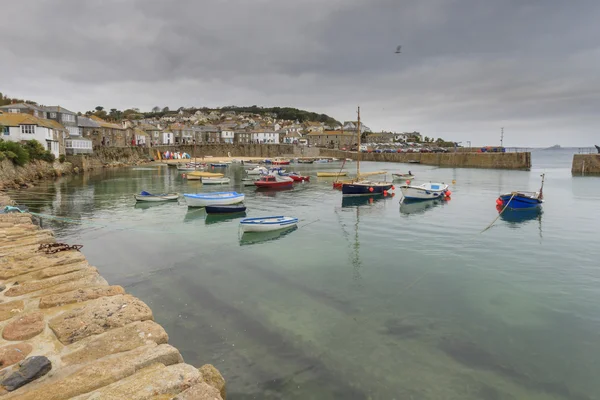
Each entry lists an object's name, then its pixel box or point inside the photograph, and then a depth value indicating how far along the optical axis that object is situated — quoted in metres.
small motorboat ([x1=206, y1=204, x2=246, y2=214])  30.33
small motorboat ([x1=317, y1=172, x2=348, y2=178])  65.75
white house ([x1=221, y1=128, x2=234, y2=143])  154.75
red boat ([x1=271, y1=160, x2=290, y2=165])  101.38
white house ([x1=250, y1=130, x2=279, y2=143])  158.88
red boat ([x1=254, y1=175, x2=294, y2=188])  48.35
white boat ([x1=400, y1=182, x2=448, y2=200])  38.88
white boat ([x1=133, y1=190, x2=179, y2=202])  36.06
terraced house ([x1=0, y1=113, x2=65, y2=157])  58.50
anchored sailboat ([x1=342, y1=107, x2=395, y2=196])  41.03
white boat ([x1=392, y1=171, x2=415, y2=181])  64.52
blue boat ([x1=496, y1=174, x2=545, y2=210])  33.88
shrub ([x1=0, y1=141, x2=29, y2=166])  46.88
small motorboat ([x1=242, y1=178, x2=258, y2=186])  52.66
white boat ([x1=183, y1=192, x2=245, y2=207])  32.62
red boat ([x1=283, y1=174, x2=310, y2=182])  58.14
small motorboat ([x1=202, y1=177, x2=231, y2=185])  53.56
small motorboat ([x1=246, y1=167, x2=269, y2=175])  65.62
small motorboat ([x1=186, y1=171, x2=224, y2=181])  59.46
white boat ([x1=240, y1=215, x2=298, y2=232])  23.80
